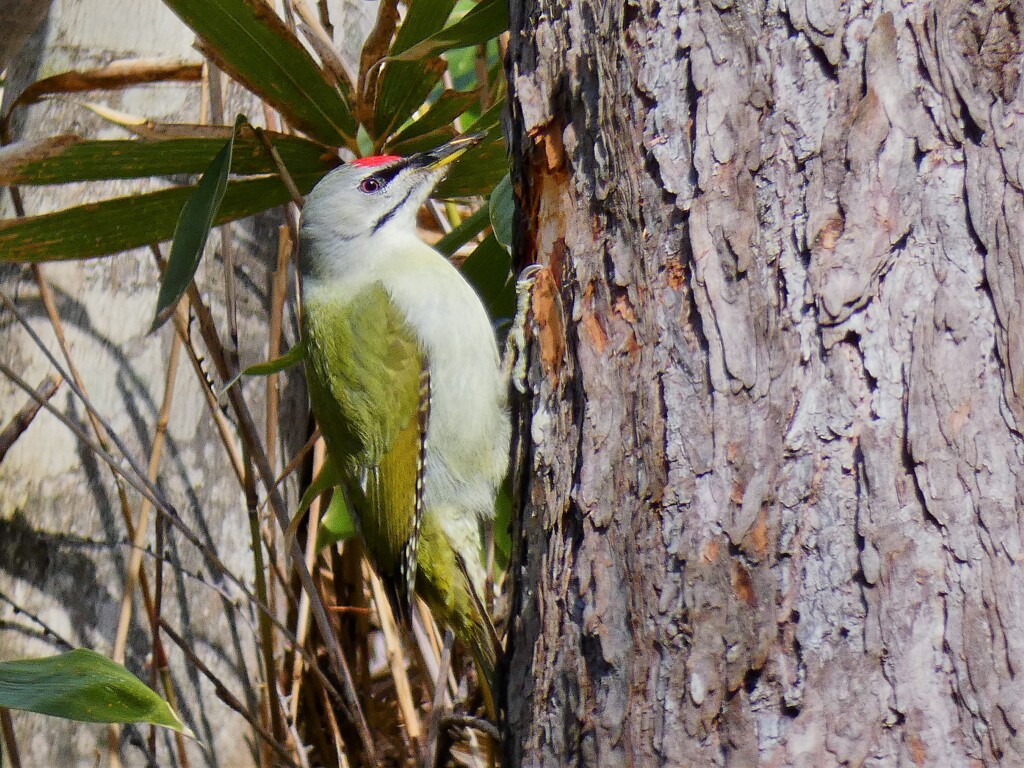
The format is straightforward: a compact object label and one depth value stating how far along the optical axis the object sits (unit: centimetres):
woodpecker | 490
